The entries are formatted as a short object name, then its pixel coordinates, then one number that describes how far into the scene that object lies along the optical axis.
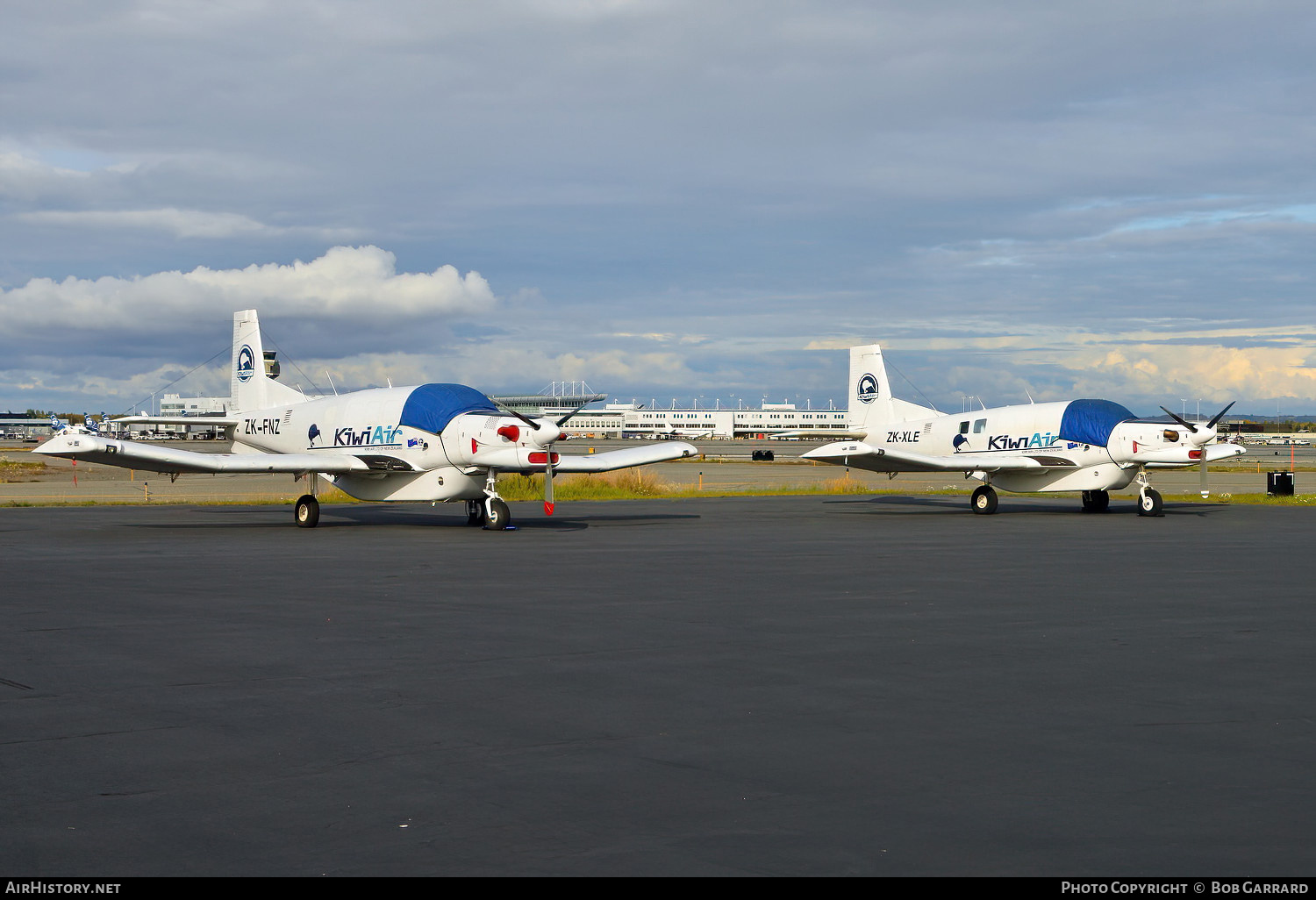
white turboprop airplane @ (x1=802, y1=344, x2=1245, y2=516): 31.36
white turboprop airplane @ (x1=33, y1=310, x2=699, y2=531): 24.42
